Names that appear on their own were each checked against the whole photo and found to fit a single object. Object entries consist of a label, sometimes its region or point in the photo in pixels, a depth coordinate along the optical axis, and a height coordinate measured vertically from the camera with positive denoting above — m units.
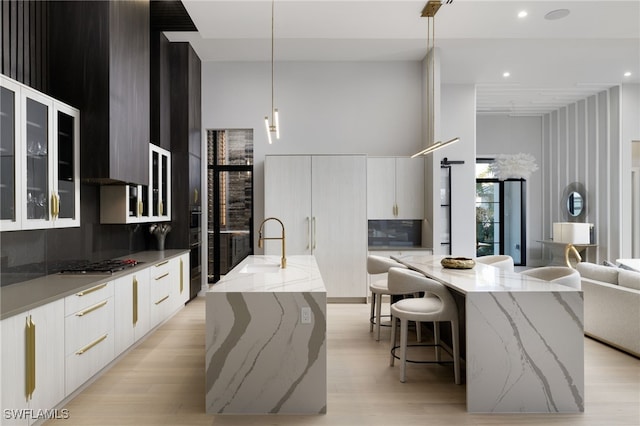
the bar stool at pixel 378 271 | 4.13 -0.61
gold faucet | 3.56 -0.43
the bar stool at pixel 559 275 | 3.25 -0.52
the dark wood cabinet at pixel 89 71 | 3.28 +1.12
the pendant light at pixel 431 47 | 4.35 +2.13
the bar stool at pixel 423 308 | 3.03 -0.71
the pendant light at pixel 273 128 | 3.56 +0.73
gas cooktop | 3.34 -0.46
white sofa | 3.57 -0.86
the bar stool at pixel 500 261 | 4.18 -0.52
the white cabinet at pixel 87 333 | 2.64 -0.82
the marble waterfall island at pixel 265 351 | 2.55 -0.84
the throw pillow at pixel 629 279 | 3.64 -0.60
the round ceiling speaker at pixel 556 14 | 4.55 +2.18
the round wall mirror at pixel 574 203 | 7.81 +0.17
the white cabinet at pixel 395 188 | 5.91 +0.34
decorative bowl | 3.59 -0.45
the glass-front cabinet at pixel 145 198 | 4.05 +0.16
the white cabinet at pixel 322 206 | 5.63 +0.09
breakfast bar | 2.58 -0.87
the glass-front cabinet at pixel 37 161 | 2.47 +0.35
